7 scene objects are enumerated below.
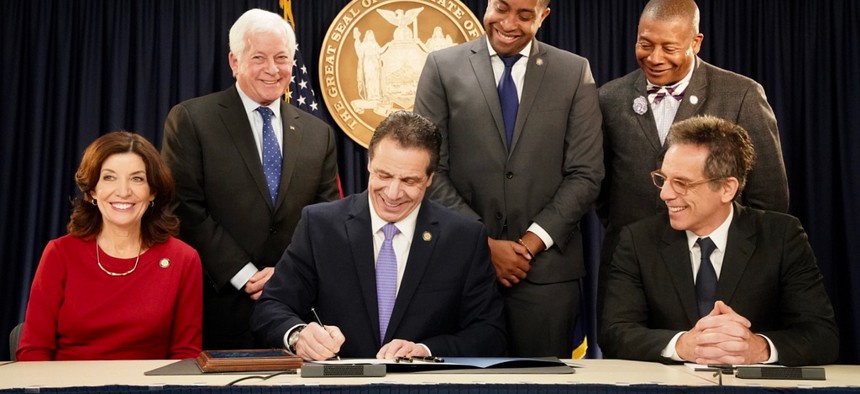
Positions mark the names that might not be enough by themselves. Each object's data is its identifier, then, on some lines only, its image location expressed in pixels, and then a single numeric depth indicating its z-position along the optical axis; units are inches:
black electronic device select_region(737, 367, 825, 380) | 96.0
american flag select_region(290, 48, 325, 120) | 219.3
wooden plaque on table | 97.7
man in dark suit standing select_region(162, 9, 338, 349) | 149.9
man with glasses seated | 120.1
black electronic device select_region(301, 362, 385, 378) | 95.0
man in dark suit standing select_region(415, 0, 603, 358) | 145.1
